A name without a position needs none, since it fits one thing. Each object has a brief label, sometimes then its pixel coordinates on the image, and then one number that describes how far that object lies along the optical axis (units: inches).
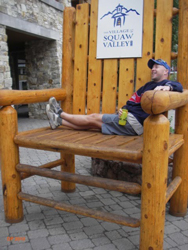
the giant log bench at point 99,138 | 60.8
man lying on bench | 83.4
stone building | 253.8
